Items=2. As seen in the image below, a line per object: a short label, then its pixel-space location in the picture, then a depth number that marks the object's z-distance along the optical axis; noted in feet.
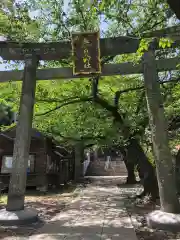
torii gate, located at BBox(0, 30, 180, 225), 18.61
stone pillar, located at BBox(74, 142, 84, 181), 60.39
